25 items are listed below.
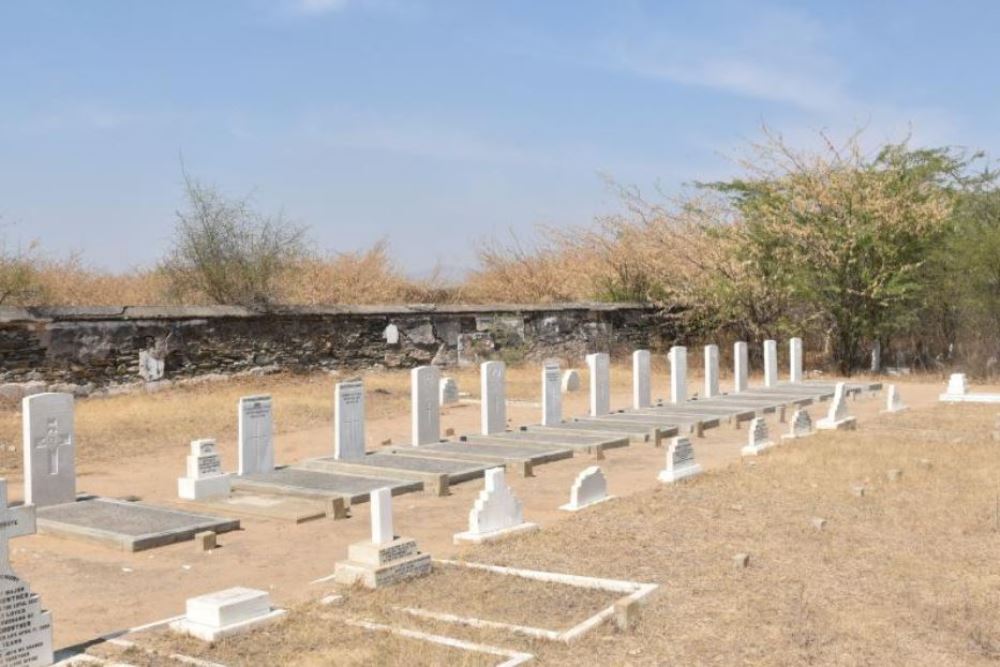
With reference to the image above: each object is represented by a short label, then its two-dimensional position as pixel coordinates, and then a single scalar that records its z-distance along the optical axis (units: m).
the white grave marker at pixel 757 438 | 11.20
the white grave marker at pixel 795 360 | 20.05
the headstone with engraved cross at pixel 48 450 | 8.88
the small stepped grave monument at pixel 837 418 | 12.83
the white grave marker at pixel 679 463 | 9.70
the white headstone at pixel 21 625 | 4.80
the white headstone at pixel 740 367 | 18.55
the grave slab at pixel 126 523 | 7.66
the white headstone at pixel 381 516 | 6.36
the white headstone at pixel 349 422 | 11.37
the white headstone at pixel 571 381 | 19.20
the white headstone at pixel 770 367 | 19.03
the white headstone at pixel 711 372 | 17.50
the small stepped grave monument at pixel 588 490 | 8.59
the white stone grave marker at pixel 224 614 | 5.31
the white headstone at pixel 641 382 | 15.94
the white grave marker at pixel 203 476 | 9.59
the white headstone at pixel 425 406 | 12.25
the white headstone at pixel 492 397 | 13.10
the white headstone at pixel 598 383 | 15.00
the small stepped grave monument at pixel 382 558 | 6.16
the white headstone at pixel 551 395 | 14.03
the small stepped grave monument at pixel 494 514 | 7.45
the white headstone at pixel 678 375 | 16.64
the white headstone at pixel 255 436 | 10.39
